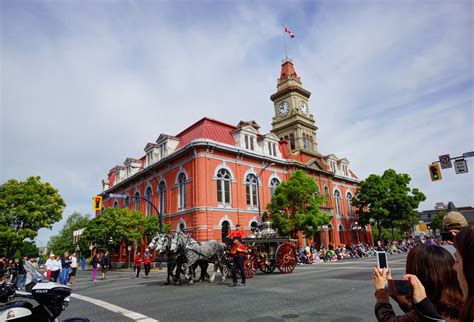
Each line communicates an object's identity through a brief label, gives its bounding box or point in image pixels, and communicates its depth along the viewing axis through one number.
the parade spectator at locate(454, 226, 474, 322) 1.62
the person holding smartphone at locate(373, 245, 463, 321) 2.32
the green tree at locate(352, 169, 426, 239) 42.59
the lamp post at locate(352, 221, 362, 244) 46.33
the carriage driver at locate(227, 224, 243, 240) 12.79
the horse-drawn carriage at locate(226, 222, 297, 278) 15.82
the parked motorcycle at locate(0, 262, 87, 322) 4.09
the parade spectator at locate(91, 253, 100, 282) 20.22
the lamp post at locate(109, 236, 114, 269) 31.84
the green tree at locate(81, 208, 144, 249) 30.73
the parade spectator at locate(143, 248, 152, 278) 20.52
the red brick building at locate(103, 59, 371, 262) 29.42
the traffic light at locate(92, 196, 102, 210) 22.53
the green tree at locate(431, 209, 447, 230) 75.41
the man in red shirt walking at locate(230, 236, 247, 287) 11.67
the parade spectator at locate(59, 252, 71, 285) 18.23
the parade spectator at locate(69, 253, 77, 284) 18.70
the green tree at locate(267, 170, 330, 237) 29.47
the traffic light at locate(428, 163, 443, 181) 18.31
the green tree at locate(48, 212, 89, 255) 73.38
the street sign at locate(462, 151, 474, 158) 16.52
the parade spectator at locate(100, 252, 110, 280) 21.05
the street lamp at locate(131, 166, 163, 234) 36.07
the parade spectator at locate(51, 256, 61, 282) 16.50
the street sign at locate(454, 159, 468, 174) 17.19
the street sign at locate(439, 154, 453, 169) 17.44
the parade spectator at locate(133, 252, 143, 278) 20.17
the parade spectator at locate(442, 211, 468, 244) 4.91
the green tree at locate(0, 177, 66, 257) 33.03
